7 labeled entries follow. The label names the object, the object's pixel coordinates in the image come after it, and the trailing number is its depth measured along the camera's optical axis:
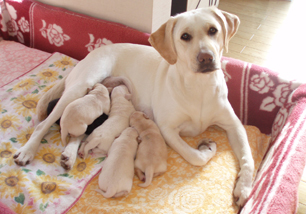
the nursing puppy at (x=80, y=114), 1.76
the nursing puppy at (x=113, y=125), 1.80
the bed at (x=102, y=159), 1.54
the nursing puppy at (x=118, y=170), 1.55
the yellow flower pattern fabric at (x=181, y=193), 1.55
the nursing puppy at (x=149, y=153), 1.65
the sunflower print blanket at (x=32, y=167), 1.58
